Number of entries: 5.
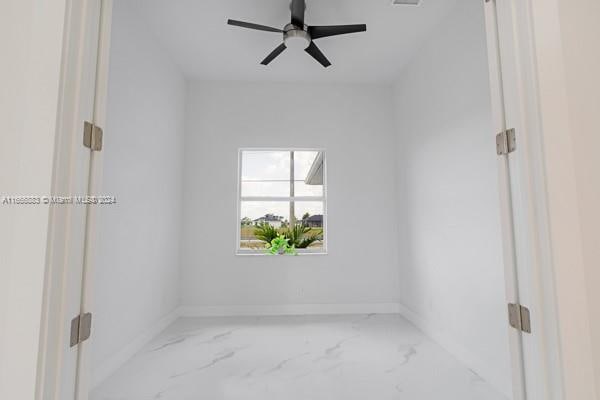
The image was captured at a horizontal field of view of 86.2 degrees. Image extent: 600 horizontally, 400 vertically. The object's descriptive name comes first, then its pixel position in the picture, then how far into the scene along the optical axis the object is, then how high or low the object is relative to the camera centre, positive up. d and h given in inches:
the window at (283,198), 169.6 +15.6
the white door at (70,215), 31.9 +1.5
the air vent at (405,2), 106.0 +74.6
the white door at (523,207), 35.1 +2.2
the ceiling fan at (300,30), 99.9 +63.9
